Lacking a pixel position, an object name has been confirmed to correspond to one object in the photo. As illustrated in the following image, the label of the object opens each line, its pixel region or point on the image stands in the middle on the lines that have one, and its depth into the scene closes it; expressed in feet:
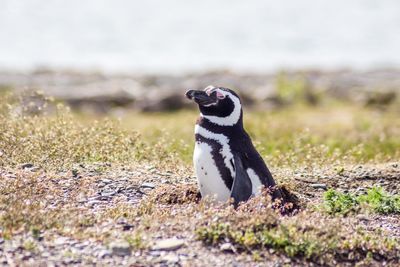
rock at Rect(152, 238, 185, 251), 42.70
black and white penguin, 50.85
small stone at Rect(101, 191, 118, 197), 52.75
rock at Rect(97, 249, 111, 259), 41.81
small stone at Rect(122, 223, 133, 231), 45.06
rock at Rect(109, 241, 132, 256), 42.01
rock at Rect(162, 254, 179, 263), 41.73
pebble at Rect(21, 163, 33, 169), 56.91
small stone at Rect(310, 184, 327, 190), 58.89
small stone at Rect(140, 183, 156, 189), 55.62
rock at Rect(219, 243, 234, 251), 43.01
